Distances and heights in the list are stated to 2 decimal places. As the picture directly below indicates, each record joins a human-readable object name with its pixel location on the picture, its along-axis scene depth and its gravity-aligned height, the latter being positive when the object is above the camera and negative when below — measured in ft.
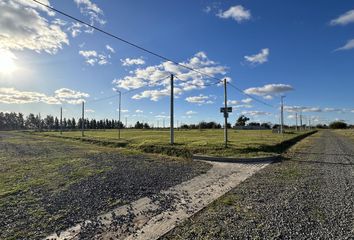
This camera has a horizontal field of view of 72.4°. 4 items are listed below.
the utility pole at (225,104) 63.08 +6.38
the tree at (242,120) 411.75 +15.56
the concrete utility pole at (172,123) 68.28 +1.67
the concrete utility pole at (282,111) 123.25 +9.35
